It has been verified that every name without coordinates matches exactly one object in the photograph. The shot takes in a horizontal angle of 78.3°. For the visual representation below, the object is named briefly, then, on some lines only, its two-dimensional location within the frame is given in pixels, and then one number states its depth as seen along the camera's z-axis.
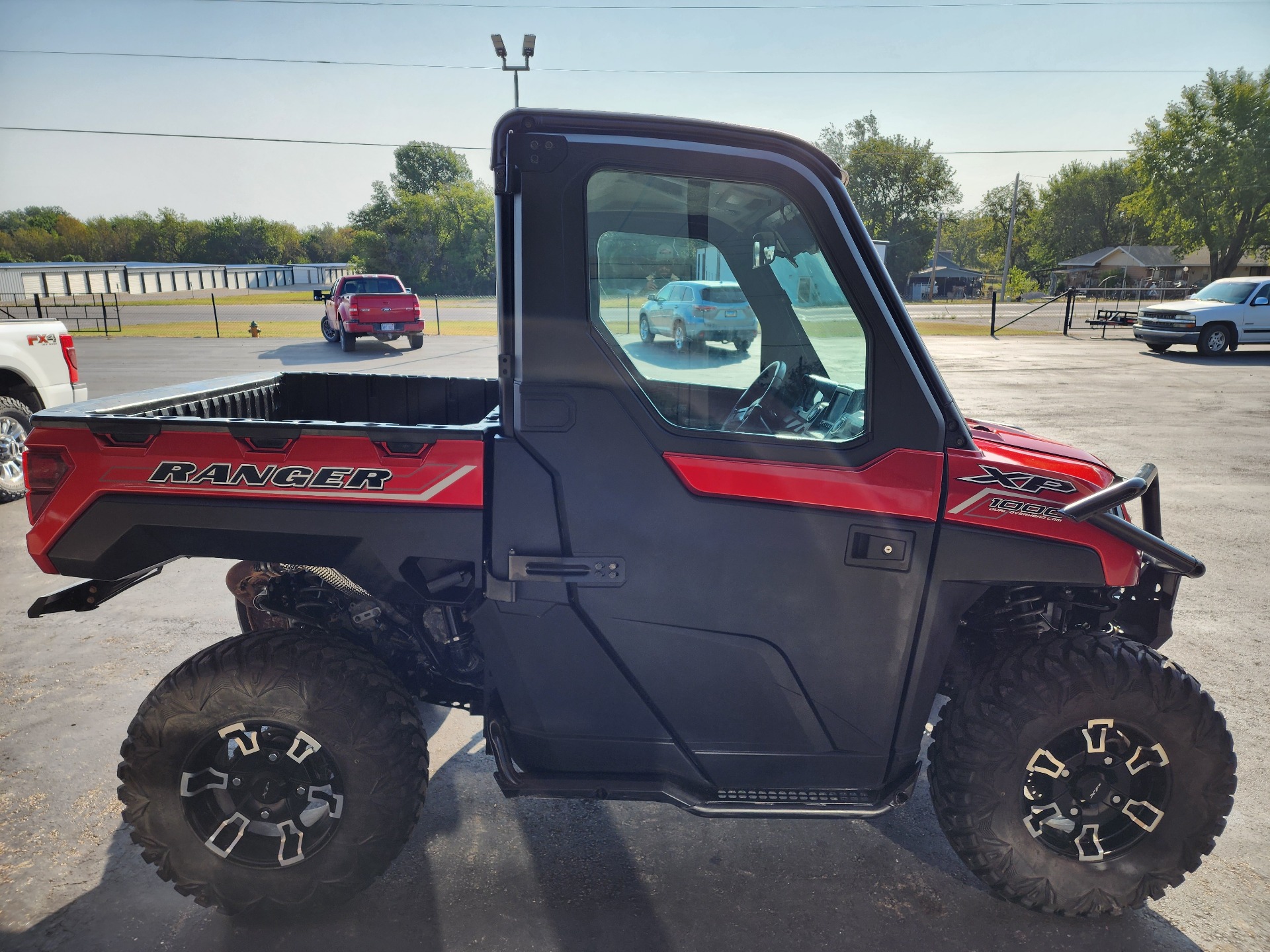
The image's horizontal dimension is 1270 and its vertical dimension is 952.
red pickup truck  19.89
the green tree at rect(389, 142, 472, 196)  95.31
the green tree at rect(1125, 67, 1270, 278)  51.44
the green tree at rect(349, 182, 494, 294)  60.72
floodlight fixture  23.28
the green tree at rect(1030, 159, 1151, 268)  90.62
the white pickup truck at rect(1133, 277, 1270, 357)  19.52
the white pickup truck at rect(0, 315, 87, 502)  7.09
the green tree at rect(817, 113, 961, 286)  65.00
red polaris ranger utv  2.23
